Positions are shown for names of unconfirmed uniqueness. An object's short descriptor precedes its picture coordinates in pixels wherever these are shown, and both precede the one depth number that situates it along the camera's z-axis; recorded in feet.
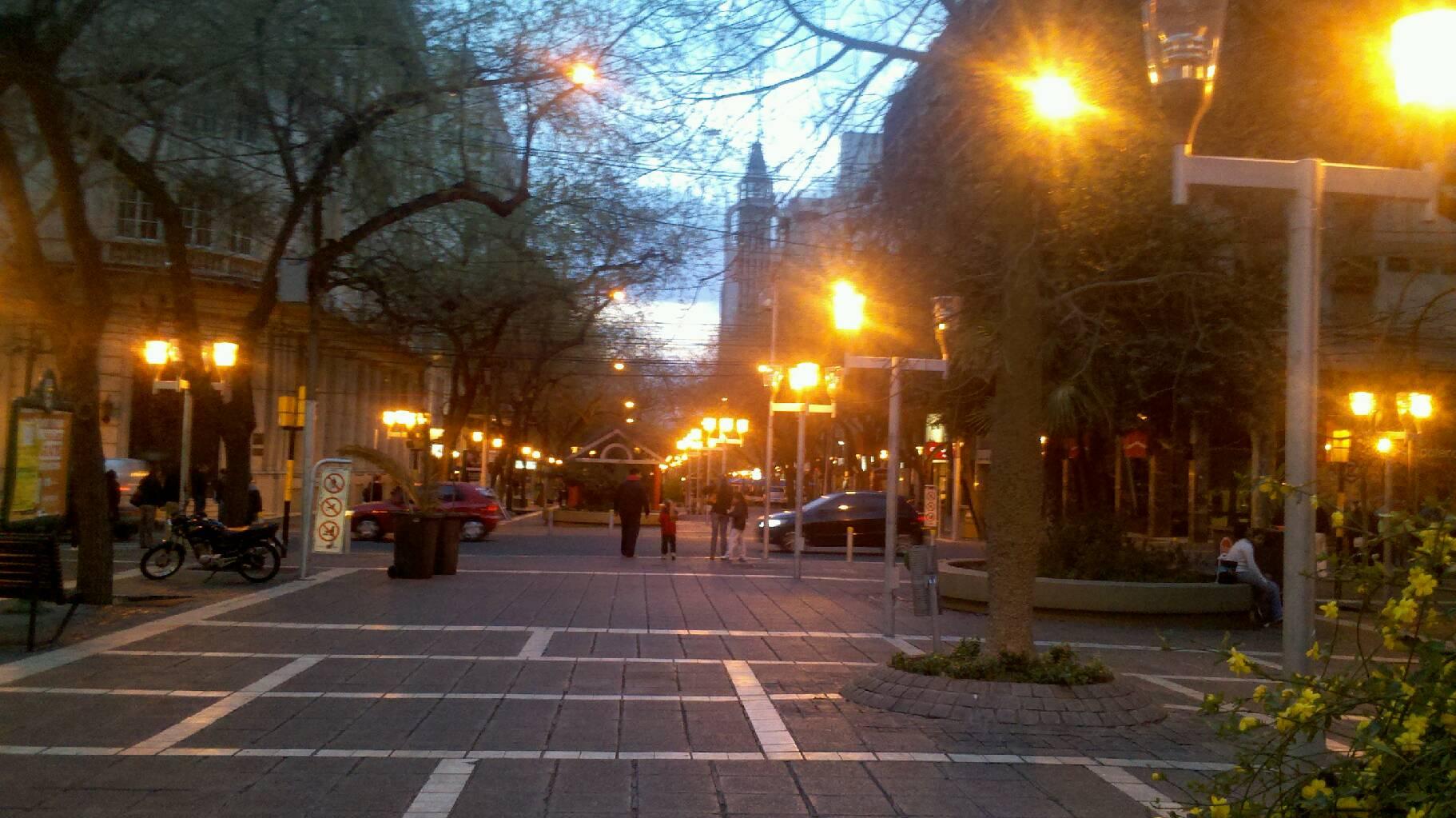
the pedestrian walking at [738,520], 91.66
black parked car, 119.96
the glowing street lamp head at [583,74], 50.83
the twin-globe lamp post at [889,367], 47.47
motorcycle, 65.92
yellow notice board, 46.60
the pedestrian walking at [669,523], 91.71
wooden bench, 41.34
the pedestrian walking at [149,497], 88.99
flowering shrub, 12.85
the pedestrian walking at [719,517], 94.17
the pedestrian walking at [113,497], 86.88
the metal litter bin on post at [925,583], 39.88
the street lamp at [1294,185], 20.48
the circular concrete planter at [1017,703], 32.81
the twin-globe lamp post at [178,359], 76.43
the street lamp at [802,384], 83.10
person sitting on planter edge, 62.75
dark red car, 119.03
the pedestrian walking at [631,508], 95.20
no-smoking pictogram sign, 73.82
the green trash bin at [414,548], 73.00
